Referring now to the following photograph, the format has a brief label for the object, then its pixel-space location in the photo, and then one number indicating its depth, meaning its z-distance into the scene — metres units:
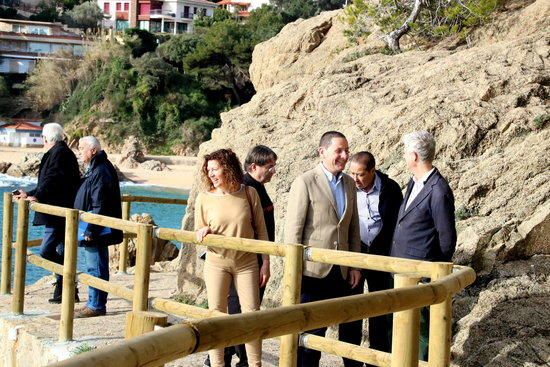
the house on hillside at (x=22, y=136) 59.84
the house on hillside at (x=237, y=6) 87.19
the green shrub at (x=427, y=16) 12.02
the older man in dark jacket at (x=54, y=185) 7.82
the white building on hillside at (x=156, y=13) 91.19
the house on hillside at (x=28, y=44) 71.62
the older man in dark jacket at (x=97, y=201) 7.33
